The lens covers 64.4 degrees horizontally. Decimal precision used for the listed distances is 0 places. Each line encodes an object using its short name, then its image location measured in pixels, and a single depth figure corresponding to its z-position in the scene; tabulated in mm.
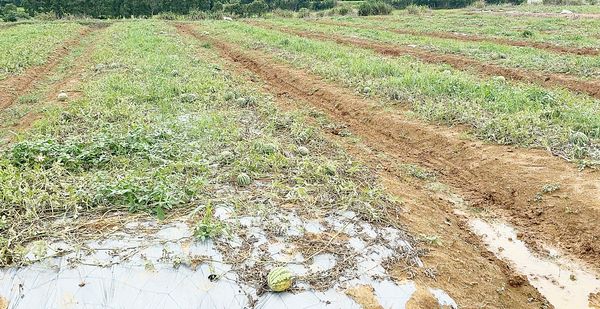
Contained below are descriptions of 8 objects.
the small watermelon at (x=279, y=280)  3621
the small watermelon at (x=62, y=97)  9390
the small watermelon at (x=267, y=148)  6184
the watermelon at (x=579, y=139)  6672
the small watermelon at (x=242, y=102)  9016
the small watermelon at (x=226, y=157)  5835
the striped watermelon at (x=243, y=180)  5230
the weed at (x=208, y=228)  4117
